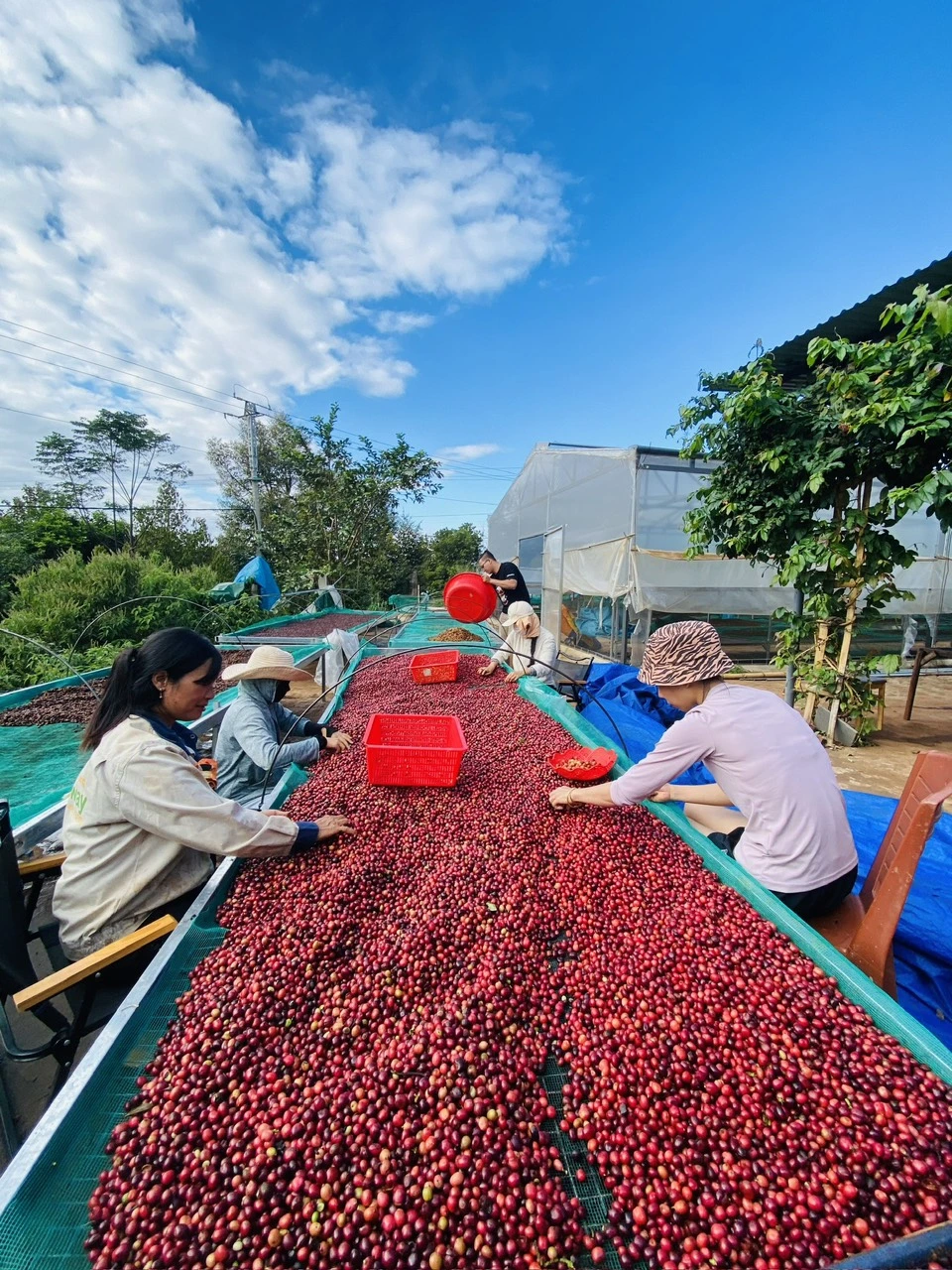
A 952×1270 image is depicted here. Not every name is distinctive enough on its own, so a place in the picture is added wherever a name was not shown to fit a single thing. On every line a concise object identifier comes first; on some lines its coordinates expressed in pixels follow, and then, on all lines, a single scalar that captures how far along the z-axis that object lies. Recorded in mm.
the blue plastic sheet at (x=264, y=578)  11164
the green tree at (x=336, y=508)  13258
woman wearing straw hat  2305
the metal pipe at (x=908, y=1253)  612
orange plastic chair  1313
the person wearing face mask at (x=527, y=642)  4480
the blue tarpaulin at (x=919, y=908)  1729
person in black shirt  4957
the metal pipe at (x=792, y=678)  4871
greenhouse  6805
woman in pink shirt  1585
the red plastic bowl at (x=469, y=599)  4055
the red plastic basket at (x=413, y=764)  2070
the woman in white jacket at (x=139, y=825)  1396
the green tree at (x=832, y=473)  3312
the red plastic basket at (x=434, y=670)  4160
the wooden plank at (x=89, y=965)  1102
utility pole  15141
